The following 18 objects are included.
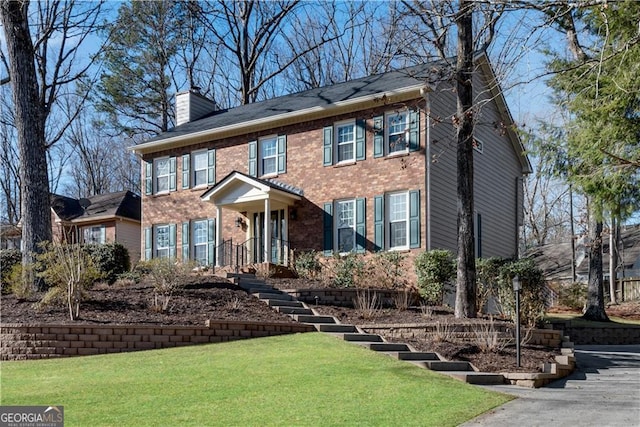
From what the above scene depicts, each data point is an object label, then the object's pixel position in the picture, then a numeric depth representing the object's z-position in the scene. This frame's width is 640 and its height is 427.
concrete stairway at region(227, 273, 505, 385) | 9.43
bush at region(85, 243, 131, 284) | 17.73
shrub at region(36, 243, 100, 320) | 11.90
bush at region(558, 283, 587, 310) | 23.70
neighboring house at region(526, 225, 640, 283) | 33.84
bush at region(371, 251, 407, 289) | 16.91
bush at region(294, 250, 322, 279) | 18.19
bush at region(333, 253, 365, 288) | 16.58
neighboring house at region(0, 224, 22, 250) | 30.57
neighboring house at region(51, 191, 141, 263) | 27.44
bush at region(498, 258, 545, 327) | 13.30
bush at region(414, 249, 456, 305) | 16.06
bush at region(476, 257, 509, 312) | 14.73
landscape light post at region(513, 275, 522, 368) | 9.98
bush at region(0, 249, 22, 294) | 16.27
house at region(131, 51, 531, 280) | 17.80
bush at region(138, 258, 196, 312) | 13.58
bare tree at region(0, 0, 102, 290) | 14.62
